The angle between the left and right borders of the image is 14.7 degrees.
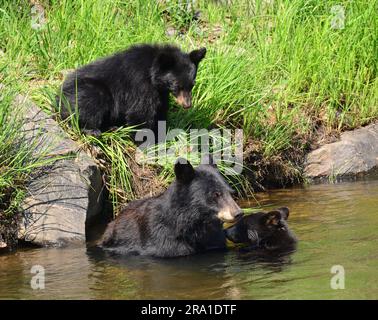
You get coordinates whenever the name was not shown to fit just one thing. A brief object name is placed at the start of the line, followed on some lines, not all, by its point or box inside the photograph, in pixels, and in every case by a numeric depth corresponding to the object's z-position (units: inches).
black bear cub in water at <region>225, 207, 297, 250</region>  470.5
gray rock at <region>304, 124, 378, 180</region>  673.3
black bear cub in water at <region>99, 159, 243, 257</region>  443.9
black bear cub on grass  559.0
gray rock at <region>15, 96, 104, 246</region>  490.5
